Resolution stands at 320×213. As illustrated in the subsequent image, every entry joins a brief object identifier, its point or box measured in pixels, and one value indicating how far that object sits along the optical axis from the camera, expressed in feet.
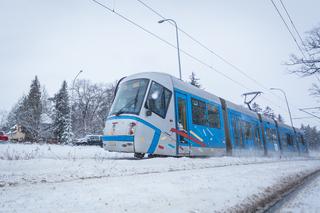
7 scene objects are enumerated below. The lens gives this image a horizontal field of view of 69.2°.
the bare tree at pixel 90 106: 155.84
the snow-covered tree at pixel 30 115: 130.72
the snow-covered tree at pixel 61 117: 127.62
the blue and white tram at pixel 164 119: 25.91
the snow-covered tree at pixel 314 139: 359.46
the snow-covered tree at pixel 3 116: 213.83
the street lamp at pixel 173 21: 55.10
